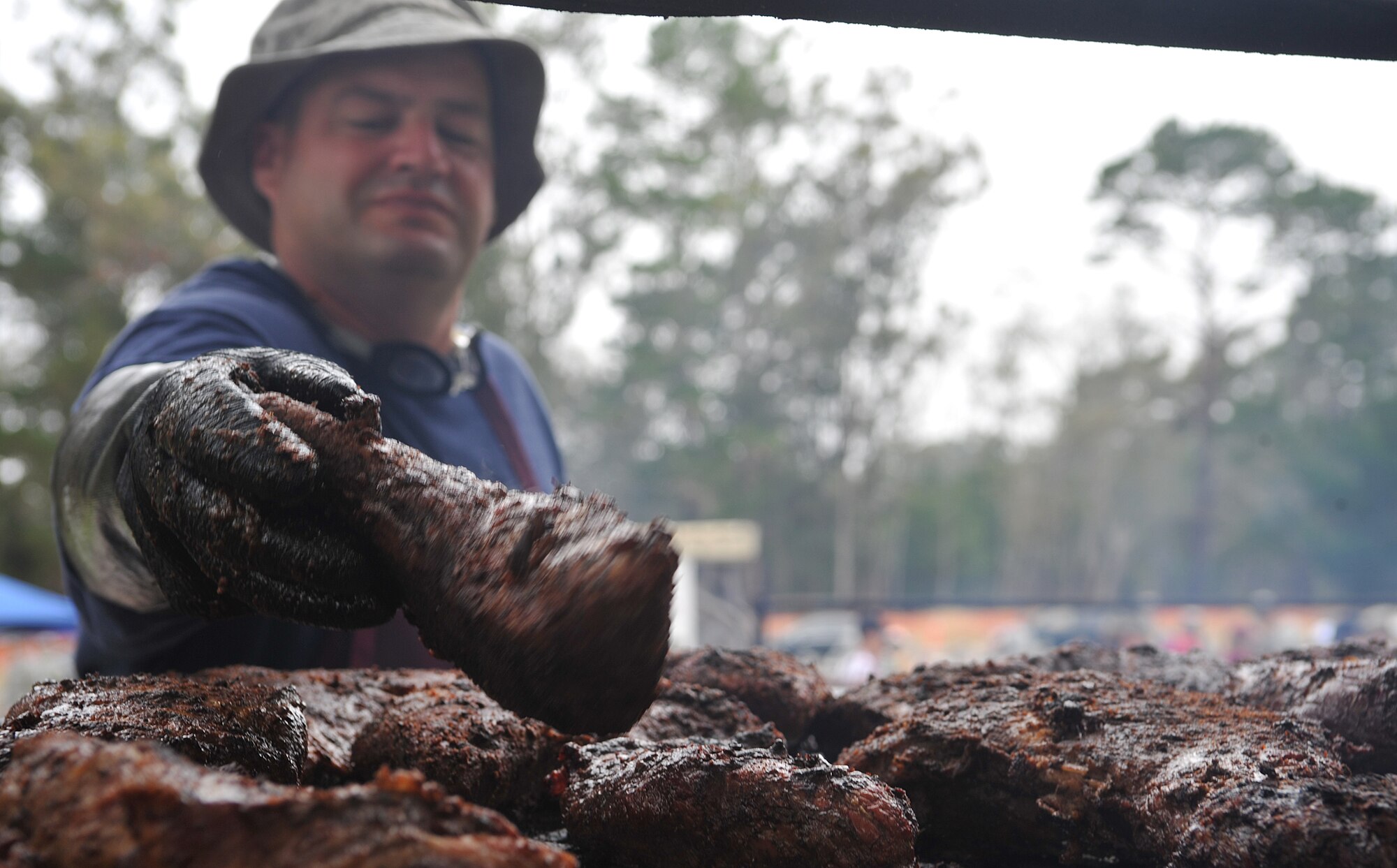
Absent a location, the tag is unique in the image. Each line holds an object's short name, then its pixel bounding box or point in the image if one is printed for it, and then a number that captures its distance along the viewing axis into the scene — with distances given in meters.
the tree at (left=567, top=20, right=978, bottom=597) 15.22
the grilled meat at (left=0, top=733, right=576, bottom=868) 0.37
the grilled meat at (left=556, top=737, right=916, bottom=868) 0.51
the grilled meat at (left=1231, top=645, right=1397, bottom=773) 0.59
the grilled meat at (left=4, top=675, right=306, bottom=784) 0.51
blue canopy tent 6.70
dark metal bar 0.54
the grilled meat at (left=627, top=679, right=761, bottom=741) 0.63
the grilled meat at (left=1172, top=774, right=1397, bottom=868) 0.47
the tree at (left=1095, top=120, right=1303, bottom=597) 15.86
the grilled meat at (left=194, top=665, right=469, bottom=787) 0.59
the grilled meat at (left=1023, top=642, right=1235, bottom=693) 0.69
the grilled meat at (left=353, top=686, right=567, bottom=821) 0.57
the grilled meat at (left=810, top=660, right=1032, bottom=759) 0.65
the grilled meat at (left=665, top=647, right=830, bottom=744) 0.68
